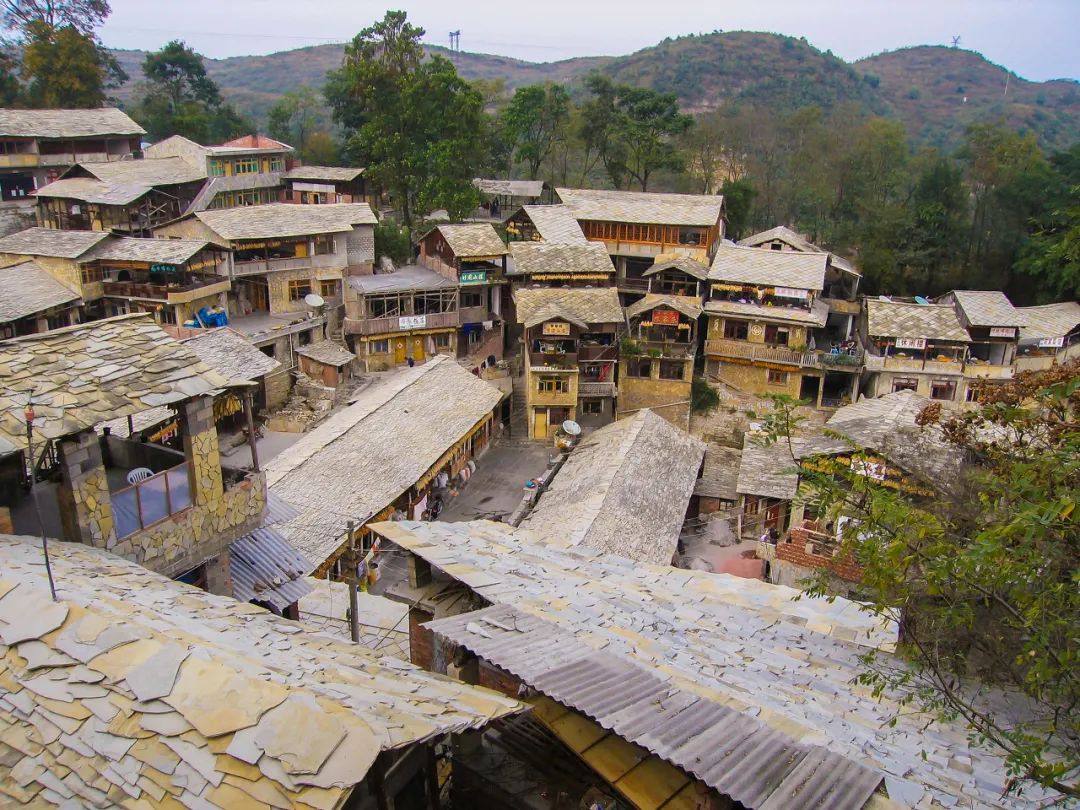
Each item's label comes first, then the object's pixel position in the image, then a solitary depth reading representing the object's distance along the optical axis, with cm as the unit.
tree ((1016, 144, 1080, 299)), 4559
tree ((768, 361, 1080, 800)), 900
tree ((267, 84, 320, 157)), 7494
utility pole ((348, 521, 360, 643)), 1591
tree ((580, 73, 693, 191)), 5922
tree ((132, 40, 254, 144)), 6569
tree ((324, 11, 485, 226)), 5056
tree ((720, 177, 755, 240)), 5778
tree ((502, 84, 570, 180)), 6262
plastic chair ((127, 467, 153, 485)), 1457
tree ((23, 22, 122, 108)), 5788
